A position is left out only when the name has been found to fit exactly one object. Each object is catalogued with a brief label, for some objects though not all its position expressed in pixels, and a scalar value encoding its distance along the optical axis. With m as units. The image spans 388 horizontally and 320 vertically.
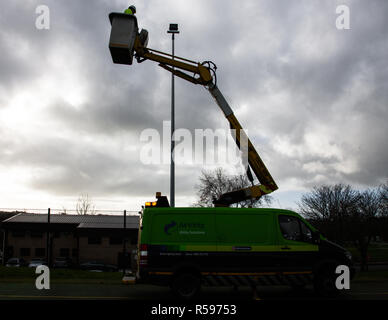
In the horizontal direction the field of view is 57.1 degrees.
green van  9.36
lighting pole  16.69
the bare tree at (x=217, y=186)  40.02
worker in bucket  12.38
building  39.28
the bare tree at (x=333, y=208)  27.66
